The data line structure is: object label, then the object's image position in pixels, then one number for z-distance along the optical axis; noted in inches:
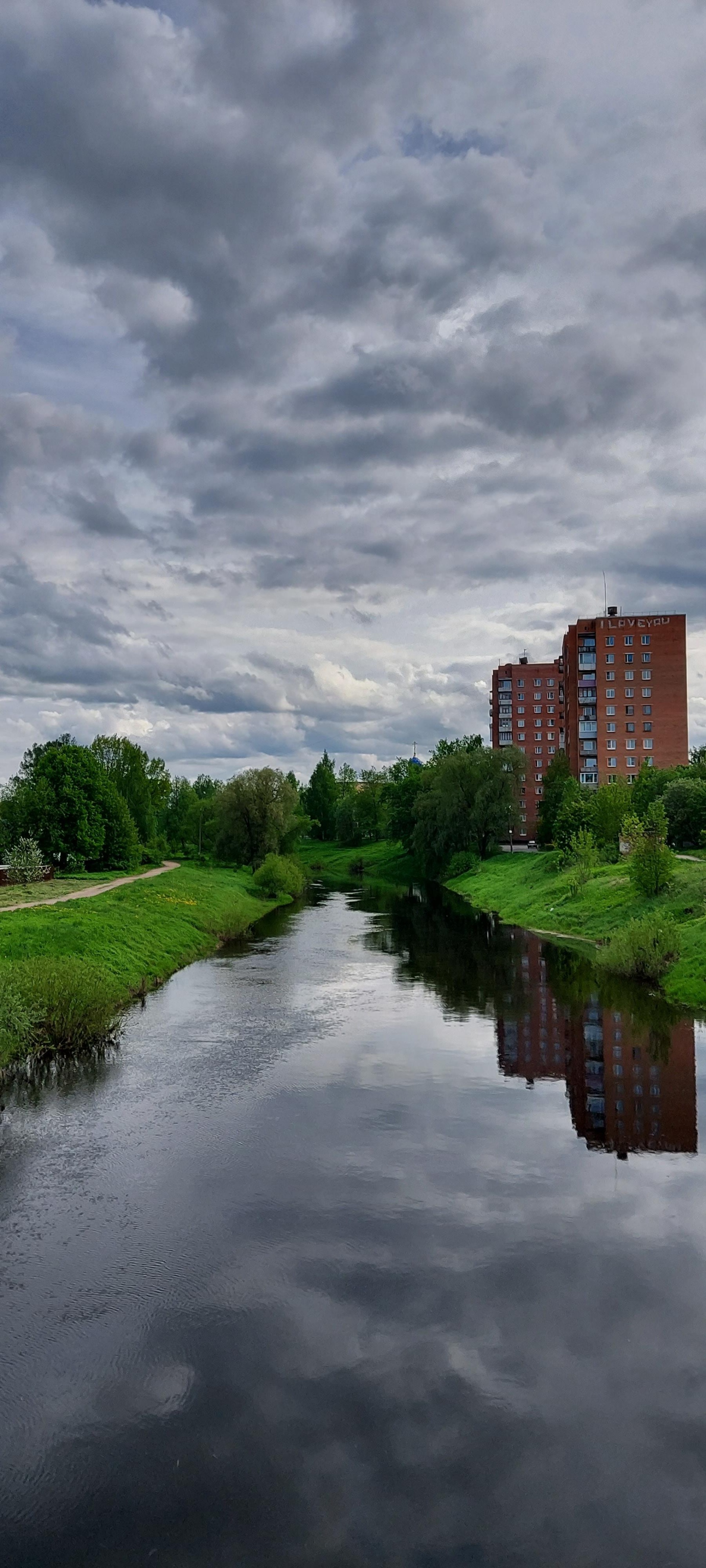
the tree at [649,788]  2691.9
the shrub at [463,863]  3142.2
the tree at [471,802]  3041.3
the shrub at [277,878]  2659.9
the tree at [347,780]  5792.3
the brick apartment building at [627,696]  3996.1
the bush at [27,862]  2027.6
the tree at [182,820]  4141.2
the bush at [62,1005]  851.4
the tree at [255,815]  2979.8
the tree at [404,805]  3887.8
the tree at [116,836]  2770.7
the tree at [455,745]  4889.3
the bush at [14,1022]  764.6
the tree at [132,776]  3757.4
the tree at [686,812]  2335.1
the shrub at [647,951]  1240.2
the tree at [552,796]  3105.3
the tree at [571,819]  2501.2
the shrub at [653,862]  1526.8
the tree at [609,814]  2347.4
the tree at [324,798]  5231.3
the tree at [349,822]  4980.3
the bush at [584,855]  1977.1
